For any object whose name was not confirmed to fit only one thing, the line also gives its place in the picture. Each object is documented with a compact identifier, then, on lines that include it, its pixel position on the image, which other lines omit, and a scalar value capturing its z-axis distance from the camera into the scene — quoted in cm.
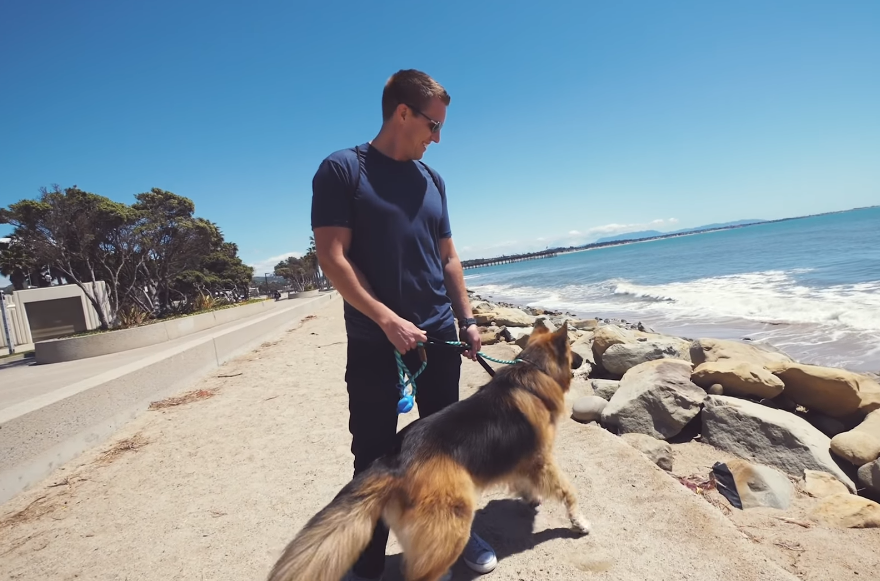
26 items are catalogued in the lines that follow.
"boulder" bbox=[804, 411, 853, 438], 448
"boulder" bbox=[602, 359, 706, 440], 423
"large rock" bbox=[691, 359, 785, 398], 471
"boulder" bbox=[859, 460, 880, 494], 343
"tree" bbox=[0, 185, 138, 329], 1377
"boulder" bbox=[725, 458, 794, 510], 308
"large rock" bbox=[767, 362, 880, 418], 451
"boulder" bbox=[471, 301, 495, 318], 1679
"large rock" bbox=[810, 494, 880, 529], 280
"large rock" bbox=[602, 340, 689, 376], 616
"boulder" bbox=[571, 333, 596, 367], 755
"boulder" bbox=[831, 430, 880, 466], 367
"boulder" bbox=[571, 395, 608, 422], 455
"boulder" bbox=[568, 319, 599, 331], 1363
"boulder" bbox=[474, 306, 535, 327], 1302
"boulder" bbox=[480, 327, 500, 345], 1022
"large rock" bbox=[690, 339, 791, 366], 598
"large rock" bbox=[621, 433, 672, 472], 360
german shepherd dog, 169
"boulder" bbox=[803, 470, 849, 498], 331
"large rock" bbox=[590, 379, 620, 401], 540
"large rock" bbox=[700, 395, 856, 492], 368
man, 188
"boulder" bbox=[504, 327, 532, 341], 1009
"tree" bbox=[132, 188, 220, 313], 2036
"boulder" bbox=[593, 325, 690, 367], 668
